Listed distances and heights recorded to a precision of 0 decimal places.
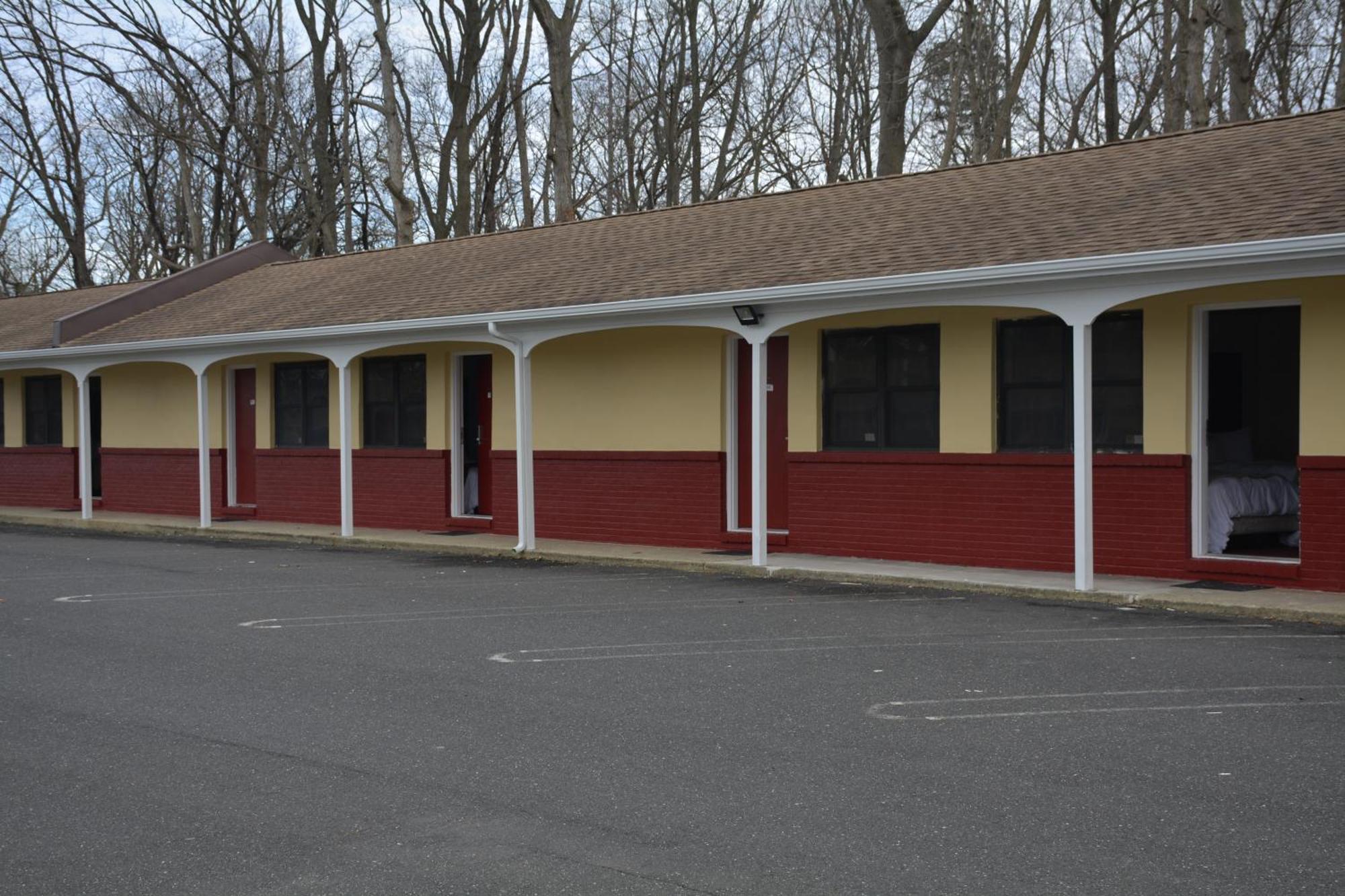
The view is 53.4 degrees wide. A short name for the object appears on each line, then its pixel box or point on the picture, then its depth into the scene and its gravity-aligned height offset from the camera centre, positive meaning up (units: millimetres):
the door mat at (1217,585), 10805 -1271
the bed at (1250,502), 11641 -645
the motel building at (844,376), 10953 +648
